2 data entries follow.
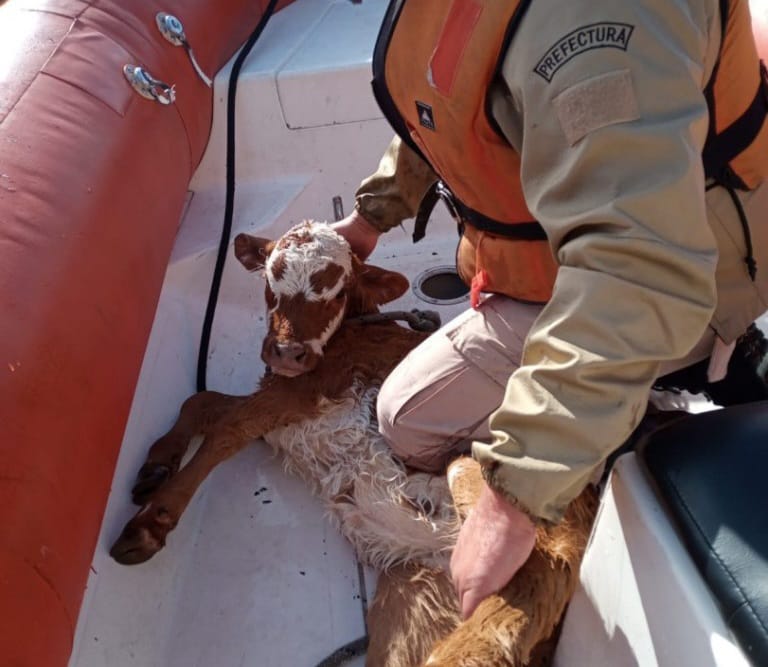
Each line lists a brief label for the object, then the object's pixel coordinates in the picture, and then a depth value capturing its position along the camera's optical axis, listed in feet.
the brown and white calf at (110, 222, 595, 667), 4.69
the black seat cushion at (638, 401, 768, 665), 2.54
